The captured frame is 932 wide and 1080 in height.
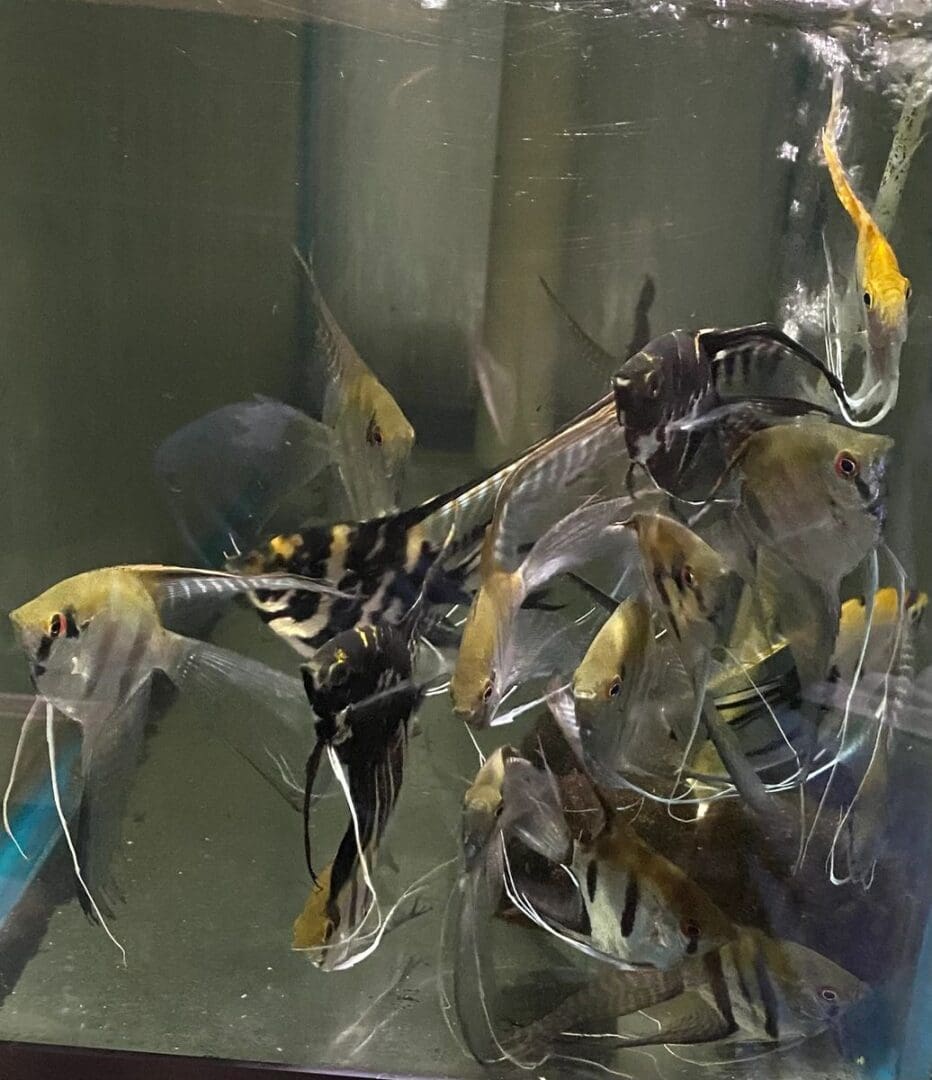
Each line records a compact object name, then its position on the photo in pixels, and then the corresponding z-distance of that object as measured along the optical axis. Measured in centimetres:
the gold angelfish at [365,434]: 38
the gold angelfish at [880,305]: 35
